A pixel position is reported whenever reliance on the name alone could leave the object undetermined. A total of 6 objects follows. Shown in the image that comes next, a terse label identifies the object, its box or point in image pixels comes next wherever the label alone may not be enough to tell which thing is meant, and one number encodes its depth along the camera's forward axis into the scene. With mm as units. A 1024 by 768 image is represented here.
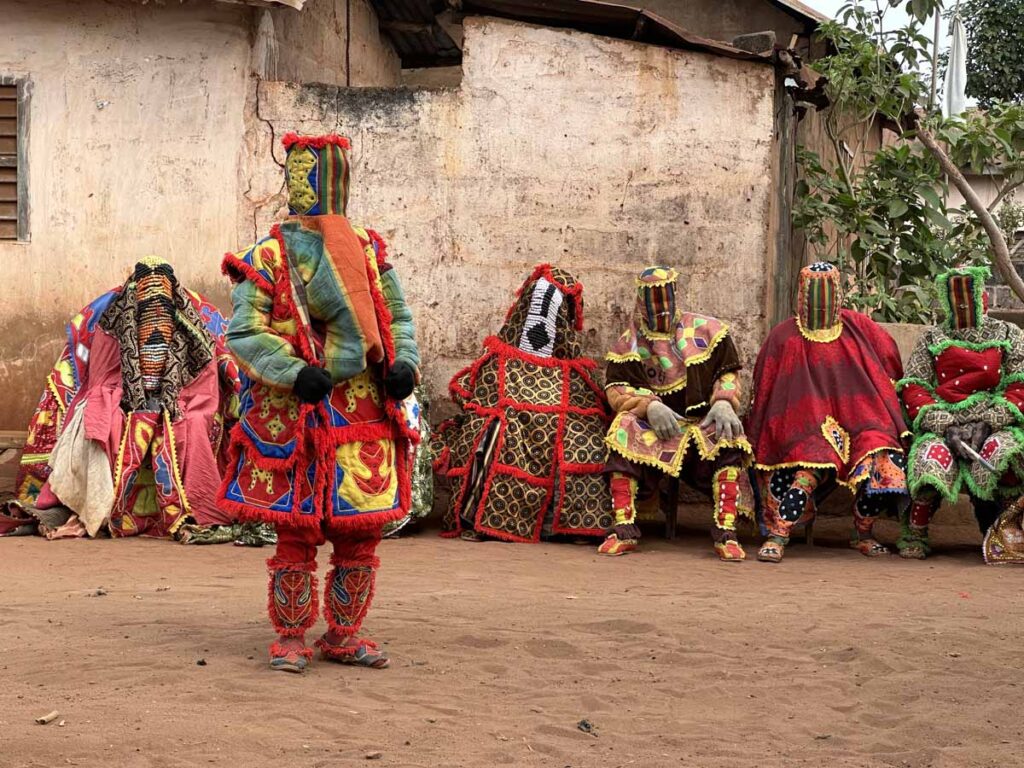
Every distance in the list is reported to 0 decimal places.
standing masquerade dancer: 5363
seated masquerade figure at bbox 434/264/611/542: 9172
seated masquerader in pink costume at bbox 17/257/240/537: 9188
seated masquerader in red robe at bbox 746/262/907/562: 8719
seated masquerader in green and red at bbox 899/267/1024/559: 8500
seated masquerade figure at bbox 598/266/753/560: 8703
